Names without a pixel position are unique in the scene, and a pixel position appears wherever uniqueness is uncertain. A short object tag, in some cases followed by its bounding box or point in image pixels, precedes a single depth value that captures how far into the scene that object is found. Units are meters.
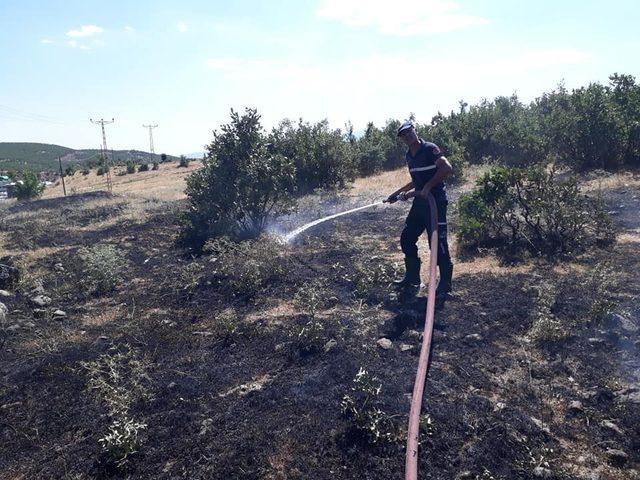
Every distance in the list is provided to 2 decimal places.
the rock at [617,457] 2.81
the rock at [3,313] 5.43
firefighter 5.02
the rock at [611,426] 3.04
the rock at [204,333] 4.88
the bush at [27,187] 18.44
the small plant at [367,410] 3.09
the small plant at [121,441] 3.09
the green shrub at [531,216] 6.46
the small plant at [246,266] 5.97
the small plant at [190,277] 6.23
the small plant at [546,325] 4.14
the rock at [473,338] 4.27
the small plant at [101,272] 6.40
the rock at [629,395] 3.28
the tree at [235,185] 8.75
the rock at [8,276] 6.71
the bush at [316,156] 13.97
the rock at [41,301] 5.96
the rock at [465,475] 2.76
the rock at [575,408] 3.27
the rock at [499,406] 3.30
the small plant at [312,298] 5.00
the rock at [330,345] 4.26
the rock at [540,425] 3.10
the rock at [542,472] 2.73
